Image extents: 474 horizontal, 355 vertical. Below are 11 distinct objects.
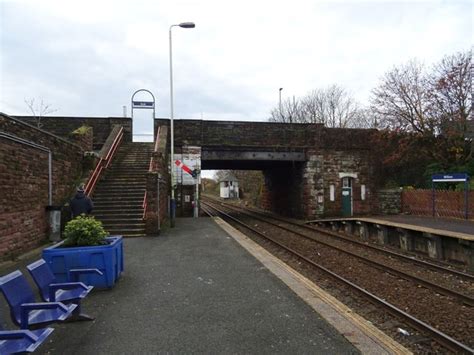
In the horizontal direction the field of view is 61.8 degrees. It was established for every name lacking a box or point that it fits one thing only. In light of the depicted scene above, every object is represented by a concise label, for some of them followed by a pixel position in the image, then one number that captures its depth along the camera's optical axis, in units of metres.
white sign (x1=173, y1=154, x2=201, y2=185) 23.52
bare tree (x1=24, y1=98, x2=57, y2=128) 21.86
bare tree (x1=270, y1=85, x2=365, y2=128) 44.97
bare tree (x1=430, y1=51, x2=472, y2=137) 22.66
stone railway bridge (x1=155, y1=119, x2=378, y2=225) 23.98
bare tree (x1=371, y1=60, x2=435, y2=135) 24.56
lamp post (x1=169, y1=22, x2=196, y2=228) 16.75
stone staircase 13.87
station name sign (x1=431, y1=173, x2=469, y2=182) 17.37
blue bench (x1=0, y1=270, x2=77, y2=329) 3.88
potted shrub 6.40
